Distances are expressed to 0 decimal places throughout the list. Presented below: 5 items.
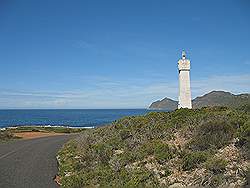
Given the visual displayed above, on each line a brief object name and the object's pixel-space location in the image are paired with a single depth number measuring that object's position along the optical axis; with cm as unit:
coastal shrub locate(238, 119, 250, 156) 758
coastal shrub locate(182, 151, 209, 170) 741
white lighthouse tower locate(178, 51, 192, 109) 1802
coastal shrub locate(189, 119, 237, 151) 818
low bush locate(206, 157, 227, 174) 673
